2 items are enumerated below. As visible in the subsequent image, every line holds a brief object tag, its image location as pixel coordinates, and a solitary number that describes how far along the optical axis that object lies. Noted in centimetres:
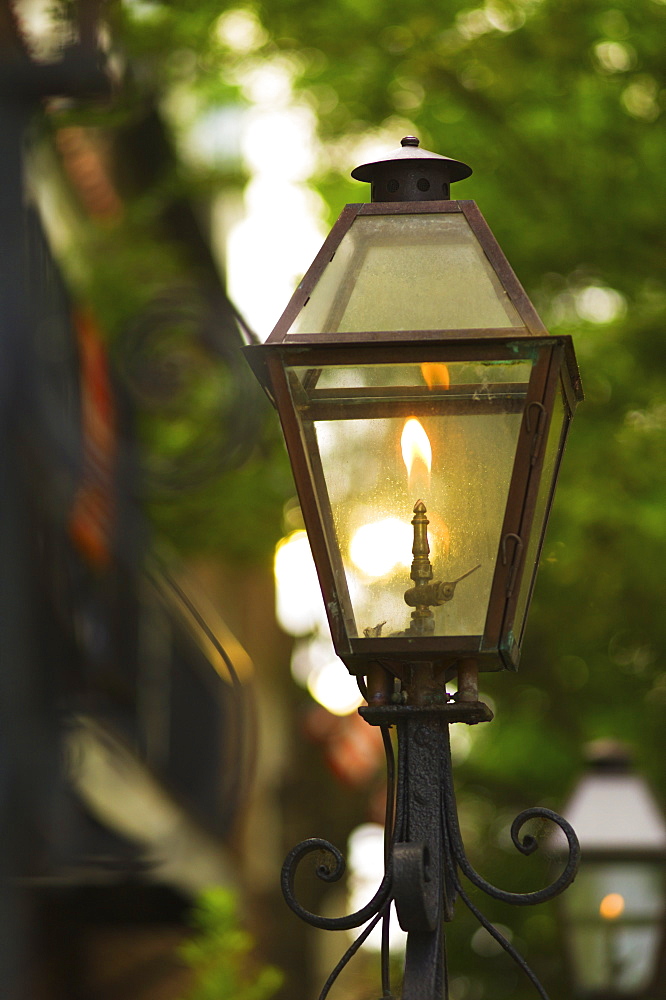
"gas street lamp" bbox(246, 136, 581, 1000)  505
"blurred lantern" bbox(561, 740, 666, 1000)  1302
